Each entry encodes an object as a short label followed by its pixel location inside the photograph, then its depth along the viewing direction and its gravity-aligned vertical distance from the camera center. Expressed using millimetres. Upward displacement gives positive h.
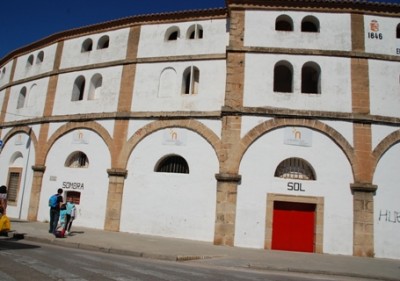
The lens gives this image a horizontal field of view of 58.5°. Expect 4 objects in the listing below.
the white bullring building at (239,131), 13930 +3224
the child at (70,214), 13440 -684
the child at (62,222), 12500 -966
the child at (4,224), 10547 -980
